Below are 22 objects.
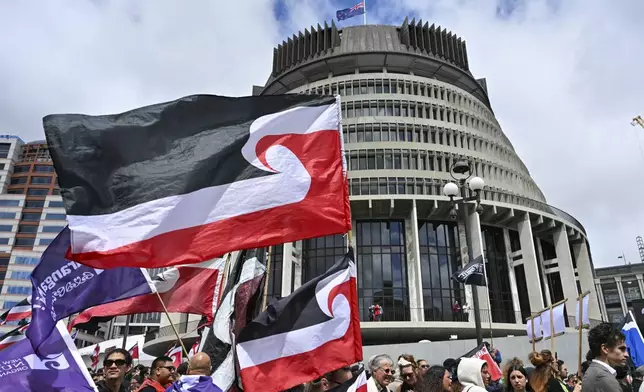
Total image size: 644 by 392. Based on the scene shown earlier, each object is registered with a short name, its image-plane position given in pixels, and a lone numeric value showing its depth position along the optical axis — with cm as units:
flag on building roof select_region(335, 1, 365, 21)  5641
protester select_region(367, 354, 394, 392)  525
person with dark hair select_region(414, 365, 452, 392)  421
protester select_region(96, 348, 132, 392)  507
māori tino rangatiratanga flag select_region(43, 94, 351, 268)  474
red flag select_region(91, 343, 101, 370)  2215
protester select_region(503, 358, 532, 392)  534
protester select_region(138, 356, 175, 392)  566
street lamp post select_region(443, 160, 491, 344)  1289
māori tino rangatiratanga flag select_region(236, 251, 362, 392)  458
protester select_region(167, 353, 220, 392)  381
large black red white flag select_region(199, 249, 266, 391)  462
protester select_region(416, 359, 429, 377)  698
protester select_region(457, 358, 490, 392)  389
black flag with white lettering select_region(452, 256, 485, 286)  1256
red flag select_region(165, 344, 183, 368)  1412
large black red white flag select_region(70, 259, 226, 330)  751
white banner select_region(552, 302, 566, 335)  1199
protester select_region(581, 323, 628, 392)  391
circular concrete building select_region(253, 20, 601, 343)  3806
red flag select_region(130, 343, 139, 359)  2123
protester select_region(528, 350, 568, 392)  503
